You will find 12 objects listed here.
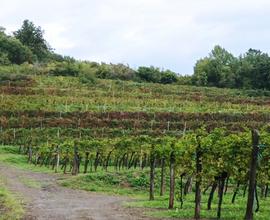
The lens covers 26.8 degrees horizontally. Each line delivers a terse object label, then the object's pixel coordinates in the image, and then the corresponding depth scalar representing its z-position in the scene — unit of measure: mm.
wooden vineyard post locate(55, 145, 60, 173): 42444
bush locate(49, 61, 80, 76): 99625
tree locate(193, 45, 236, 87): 105375
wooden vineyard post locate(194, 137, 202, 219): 20188
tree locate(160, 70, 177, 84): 105625
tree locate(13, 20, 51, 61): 127375
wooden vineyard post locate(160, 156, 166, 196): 28061
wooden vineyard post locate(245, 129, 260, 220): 17922
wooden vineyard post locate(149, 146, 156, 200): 26953
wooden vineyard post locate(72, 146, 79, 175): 39219
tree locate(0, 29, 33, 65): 110500
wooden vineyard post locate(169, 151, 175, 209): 23369
